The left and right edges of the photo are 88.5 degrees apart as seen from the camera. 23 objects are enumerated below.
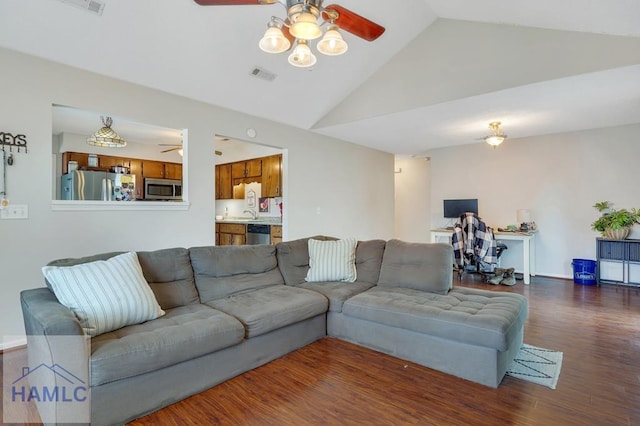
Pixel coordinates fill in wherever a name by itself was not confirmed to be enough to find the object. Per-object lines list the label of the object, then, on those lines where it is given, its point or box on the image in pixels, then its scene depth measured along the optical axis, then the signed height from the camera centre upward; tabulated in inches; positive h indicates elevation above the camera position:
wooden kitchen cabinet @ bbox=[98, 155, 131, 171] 243.7 +39.6
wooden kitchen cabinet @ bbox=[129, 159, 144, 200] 259.3 +31.2
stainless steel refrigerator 185.5 +16.1
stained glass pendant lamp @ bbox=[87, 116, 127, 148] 172.4 +40.5
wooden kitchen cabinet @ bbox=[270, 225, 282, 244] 209.6 -13.0
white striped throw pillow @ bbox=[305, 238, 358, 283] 131.6 -19.5
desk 204.1 -17.8
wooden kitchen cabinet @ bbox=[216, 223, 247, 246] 243.8 -15.5
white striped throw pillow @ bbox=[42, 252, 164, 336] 74.8 -19.0
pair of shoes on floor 202.1 -40.1
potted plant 189.4 -5.4
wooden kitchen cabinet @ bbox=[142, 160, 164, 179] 267.0 +37.0
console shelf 189.3 -28.8
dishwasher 219.9 -13.8
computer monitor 247.0 +5.1
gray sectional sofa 68.3 -28.2
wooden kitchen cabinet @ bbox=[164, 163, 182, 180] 281.9 +37.4
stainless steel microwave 262.8 +20.1
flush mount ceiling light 190.2 +44.4
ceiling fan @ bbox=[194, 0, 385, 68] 75.4 +46.7
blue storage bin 202.2 -36.3
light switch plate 108.0 +0.6
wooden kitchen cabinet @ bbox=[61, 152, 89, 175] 231.8 +38.6
